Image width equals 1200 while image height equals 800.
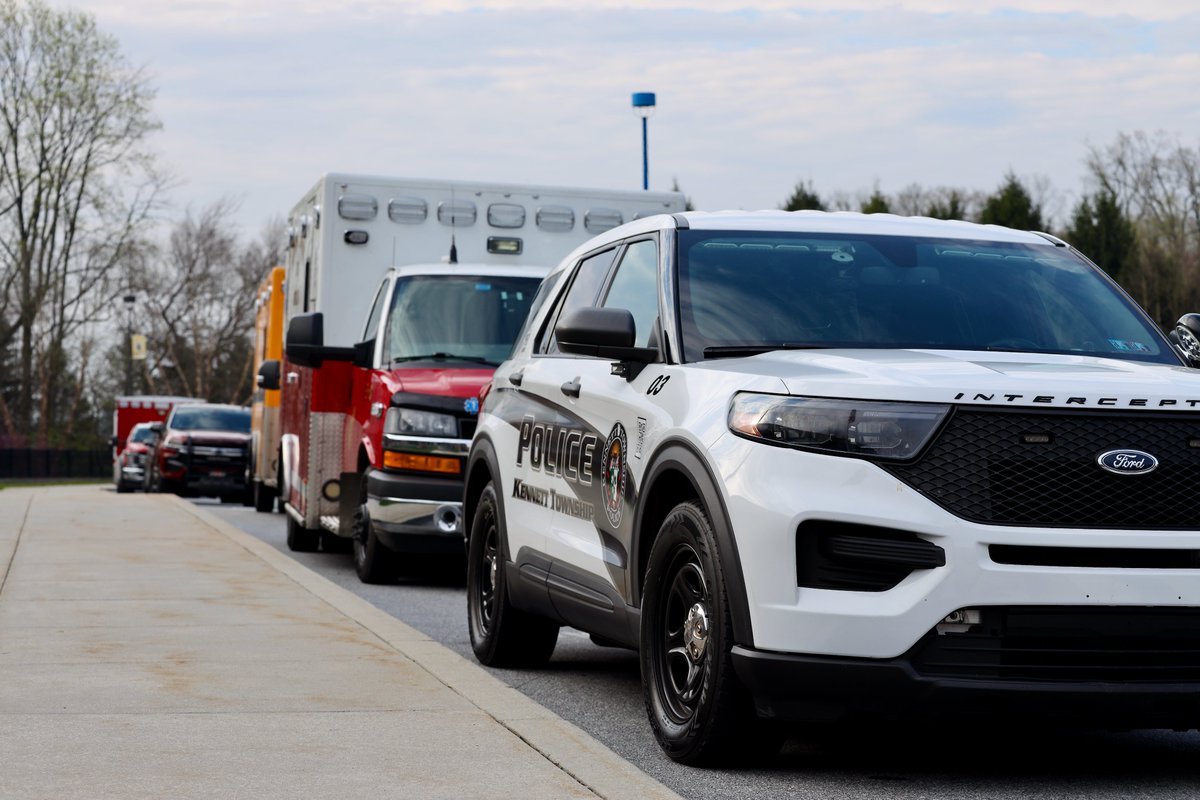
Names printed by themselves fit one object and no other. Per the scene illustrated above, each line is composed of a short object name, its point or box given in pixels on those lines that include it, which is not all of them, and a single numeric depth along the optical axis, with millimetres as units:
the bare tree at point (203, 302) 78062
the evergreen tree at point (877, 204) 74375
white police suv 4984
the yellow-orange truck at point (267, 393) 19109
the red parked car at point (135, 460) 38938
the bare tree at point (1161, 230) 65312
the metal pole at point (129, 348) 71006
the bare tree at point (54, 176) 59250
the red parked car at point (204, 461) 31141
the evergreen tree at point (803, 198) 75875
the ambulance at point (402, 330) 12281
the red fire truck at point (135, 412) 50906
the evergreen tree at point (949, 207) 68438
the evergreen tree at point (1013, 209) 69312
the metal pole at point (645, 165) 29062
